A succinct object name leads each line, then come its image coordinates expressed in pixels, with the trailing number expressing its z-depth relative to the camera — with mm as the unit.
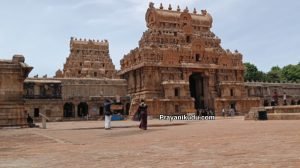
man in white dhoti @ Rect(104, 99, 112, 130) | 21125
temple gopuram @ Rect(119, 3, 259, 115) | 55688
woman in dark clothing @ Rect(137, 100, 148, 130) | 19656
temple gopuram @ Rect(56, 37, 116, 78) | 73125
